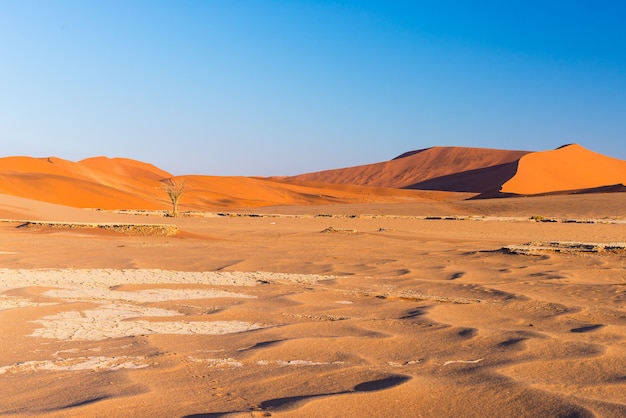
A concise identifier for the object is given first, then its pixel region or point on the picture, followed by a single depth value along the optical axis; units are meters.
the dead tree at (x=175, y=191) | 43.07
